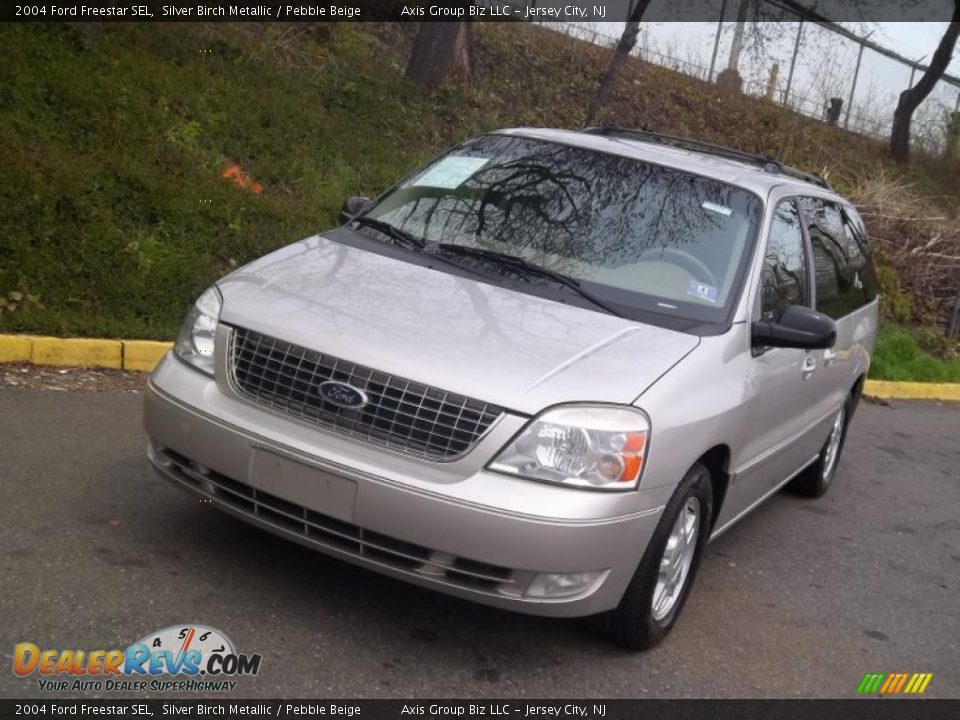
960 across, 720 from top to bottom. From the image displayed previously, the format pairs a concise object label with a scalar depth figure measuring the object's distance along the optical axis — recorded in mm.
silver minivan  3809
